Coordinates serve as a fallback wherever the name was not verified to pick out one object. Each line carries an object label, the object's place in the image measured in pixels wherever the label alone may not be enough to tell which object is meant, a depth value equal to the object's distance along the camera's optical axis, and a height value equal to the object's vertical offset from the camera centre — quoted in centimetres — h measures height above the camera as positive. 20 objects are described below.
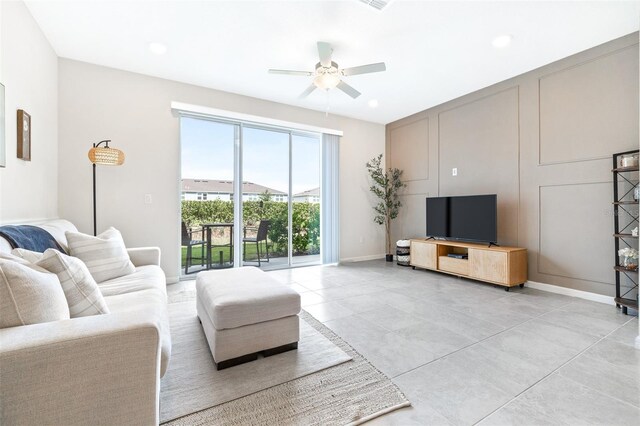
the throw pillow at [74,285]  122 -32
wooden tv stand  347 -70
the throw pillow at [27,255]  131 -20
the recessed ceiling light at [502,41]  284 +180
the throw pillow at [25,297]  95 -30
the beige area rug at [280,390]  138 -101
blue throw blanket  158 -15
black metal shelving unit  275 -8
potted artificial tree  557 +43
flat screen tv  381 -9
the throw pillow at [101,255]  214 -34
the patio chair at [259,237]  457 -42
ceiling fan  272 +148
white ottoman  176 -72
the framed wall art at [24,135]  224 +65
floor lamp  296 +62
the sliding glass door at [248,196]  420 +28
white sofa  84 -52
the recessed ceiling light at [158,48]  300 +183
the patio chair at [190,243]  411 -46
